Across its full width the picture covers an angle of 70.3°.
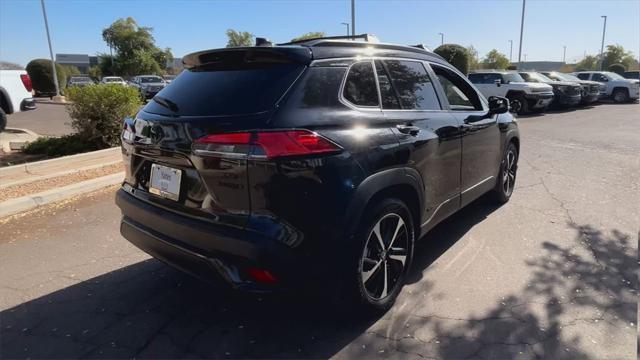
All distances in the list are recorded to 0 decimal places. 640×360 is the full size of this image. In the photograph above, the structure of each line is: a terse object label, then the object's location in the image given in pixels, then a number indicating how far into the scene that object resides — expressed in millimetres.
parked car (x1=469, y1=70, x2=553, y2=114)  16469
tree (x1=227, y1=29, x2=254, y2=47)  62594
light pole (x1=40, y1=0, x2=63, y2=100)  30772
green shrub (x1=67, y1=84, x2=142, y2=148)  7934
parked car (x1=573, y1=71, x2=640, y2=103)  22641
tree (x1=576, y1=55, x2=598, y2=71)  68750
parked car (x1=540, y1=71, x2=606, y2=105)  19688
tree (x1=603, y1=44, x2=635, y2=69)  62906
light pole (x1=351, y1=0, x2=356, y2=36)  27906
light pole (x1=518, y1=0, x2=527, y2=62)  40297
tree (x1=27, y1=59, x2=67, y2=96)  33844
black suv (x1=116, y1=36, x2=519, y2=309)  2424
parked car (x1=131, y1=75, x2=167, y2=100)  28256
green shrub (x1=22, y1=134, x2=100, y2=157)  8055
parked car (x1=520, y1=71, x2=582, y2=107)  17984
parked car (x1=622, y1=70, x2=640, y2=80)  28109
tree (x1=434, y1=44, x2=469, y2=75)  26366
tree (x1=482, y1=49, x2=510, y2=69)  59600
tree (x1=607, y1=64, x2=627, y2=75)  44722
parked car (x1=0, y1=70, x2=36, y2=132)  9047
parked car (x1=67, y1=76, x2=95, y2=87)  35681
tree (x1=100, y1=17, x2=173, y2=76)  52844
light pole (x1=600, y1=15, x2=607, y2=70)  58731
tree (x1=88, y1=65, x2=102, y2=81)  59288
